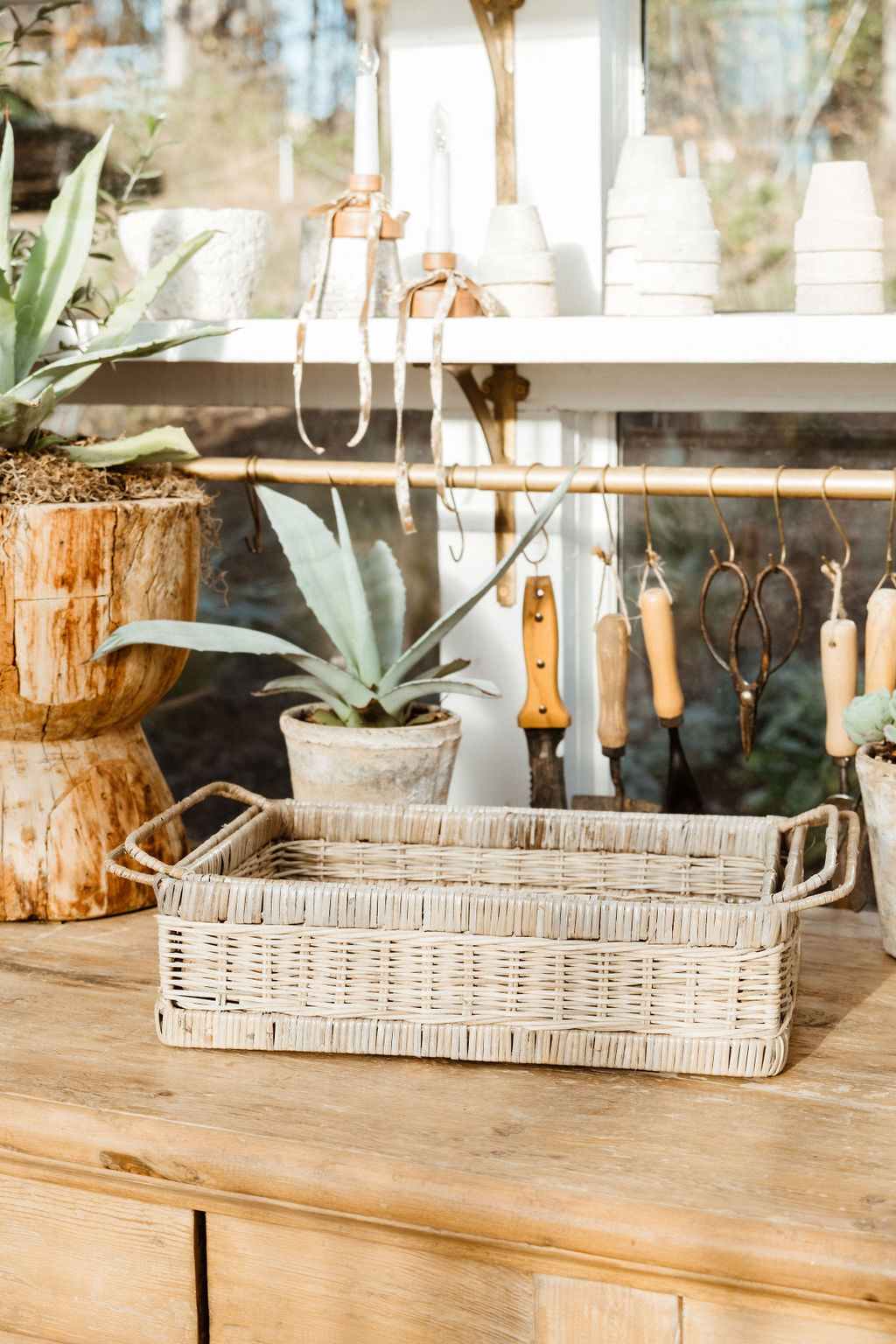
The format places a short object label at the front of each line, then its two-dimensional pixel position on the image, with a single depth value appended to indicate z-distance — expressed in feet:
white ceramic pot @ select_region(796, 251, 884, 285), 3.57
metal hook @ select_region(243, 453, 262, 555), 4.18
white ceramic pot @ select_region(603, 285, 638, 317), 3.91
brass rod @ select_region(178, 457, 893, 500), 3.62
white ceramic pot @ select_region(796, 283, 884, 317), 3.58
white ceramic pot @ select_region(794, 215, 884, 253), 3.53
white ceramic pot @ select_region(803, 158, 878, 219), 3.51
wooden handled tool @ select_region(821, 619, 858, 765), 3.62
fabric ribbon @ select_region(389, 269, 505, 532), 3.76
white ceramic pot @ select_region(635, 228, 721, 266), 3.66
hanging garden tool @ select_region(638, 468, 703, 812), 3.76
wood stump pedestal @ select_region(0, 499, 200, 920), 3.42
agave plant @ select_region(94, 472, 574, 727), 3.59
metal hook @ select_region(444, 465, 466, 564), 3.89
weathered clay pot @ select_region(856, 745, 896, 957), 3.15
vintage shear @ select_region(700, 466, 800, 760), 3.71
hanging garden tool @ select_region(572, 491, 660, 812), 3.89
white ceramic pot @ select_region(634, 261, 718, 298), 3.69
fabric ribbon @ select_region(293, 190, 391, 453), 3.83
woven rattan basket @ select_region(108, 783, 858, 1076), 2.68
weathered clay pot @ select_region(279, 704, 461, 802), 3.59
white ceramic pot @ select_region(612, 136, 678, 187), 3.90
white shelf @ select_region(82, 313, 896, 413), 3.59
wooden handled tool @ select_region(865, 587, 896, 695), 3.51
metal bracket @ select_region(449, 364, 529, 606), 4.35
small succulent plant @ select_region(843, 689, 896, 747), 3.22
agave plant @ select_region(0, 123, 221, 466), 3.59
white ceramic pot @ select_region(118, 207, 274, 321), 4.17
